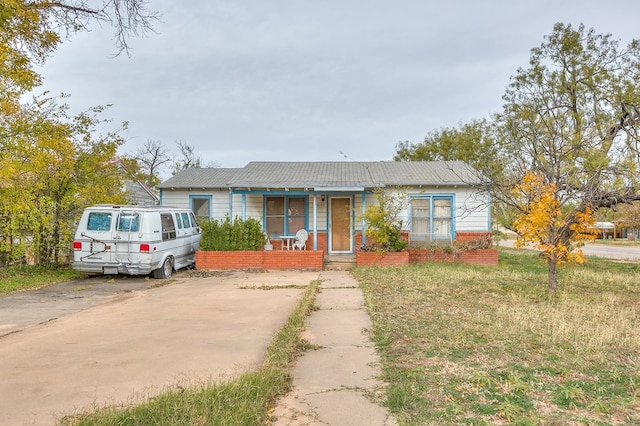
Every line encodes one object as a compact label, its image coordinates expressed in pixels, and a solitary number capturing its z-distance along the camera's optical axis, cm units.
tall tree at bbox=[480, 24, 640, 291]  836
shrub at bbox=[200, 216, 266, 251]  1369
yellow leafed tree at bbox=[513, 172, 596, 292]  800
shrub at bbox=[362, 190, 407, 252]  1363
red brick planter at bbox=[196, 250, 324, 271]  1354
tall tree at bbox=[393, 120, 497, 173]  3453
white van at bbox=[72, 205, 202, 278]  1096
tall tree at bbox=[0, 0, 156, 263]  683
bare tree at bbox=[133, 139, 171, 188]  3731
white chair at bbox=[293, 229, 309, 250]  1524
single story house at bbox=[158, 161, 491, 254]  1554
